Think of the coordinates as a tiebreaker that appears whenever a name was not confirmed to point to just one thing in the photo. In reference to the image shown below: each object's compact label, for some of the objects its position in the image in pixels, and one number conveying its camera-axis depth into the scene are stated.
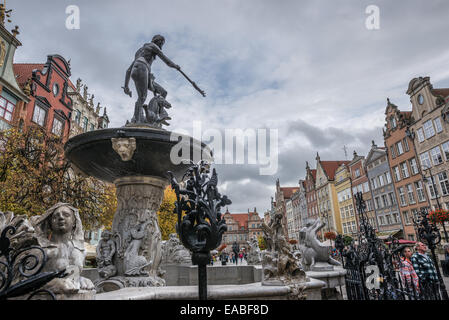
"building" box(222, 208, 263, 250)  77.88
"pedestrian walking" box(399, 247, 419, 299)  5.06
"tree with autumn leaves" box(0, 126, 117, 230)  9.85
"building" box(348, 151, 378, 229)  34.00
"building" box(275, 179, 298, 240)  73.94
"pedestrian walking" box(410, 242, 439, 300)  4.30
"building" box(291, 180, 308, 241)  58.75
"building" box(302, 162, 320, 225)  52.37
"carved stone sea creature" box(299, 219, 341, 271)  4.84
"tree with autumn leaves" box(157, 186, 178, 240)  24.04
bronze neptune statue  5.05
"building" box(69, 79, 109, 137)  25.31
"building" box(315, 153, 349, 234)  43.45
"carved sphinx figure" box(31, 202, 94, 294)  2.08
